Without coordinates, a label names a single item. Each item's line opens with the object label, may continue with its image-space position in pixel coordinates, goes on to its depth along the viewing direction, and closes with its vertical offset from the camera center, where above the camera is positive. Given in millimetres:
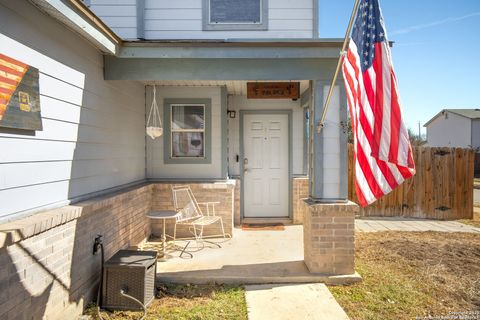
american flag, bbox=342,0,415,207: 3002 +434
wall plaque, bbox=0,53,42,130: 2338 +468
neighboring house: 23422 +2229
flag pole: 3088 +1090
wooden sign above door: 5258 +1091
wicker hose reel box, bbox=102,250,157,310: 3359 -1382
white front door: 7020 -169
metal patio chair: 5299 -986
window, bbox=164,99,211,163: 6043 +462
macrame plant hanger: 5740 +714
